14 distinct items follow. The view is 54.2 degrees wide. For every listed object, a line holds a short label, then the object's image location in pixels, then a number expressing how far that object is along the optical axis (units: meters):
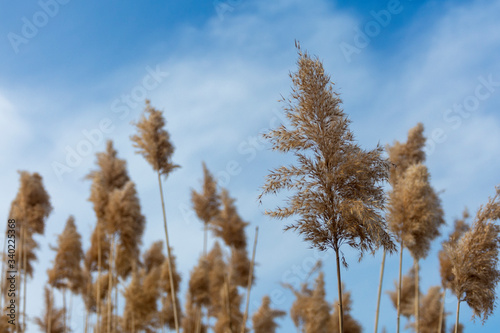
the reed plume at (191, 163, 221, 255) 12.28
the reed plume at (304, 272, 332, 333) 10.89
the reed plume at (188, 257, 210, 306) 10.64
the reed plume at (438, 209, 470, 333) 8.55
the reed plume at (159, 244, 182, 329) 11.26
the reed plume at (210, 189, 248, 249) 12.25
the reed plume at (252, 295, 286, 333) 13.77
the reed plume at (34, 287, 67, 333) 12.43
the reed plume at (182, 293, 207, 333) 13.56
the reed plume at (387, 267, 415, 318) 13.12
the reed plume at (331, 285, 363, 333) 12.77
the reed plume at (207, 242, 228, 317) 12.61
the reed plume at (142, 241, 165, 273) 13.29
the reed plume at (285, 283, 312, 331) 11.21
